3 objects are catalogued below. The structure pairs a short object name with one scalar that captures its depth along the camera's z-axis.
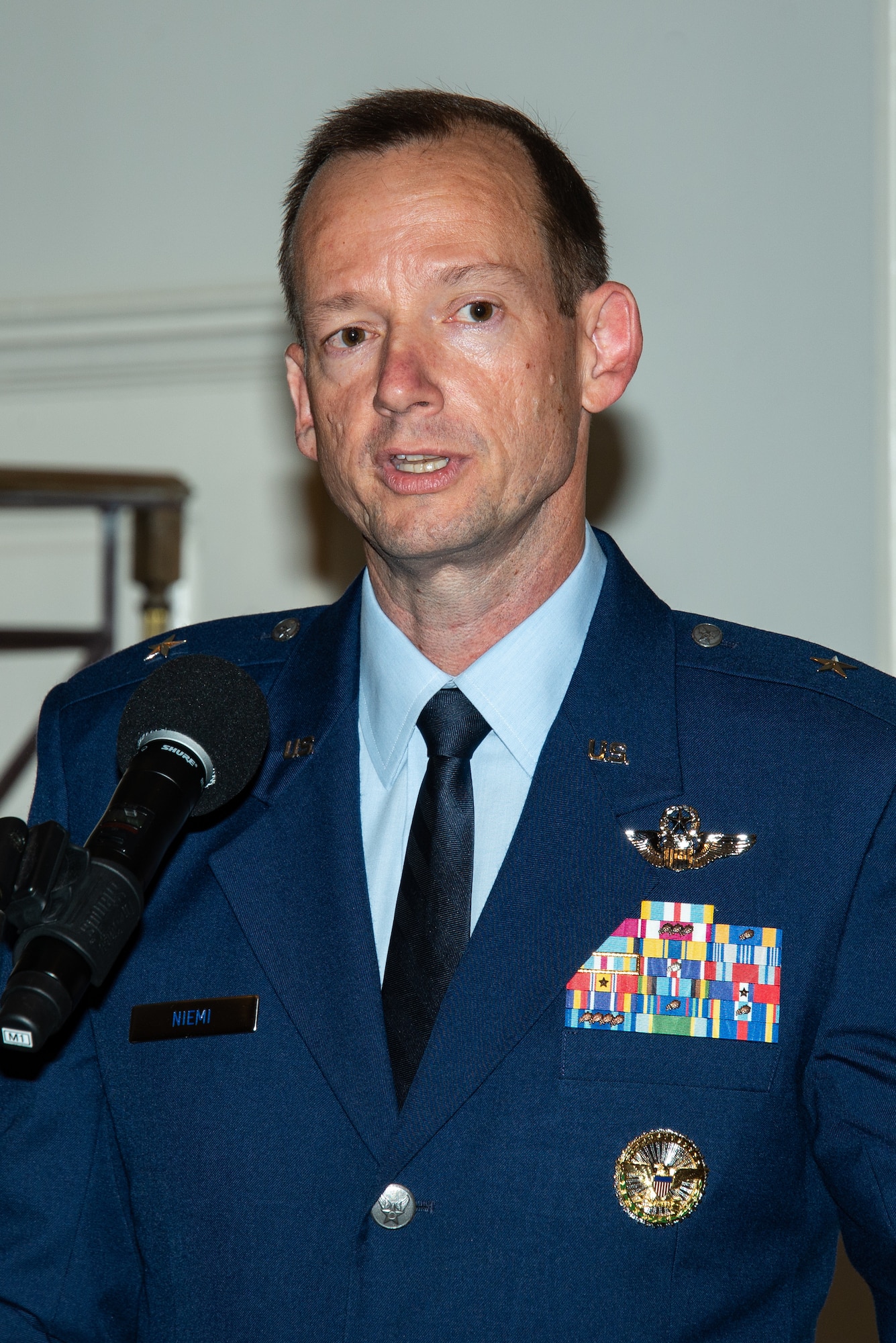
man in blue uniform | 3.51
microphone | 3.24
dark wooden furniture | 4.65
